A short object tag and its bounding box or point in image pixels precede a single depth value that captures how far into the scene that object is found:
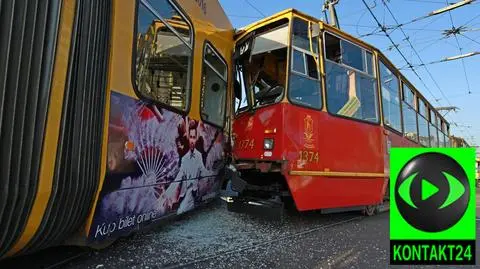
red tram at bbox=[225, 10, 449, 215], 5.37
